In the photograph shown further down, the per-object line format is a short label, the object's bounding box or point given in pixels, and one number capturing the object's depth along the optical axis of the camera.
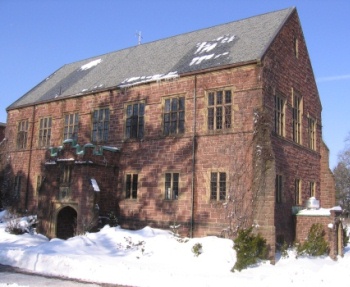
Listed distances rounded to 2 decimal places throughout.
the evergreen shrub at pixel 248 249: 14.85
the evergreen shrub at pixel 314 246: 17.25
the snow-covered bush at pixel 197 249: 15.62
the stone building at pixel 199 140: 18.22
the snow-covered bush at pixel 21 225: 21.05
